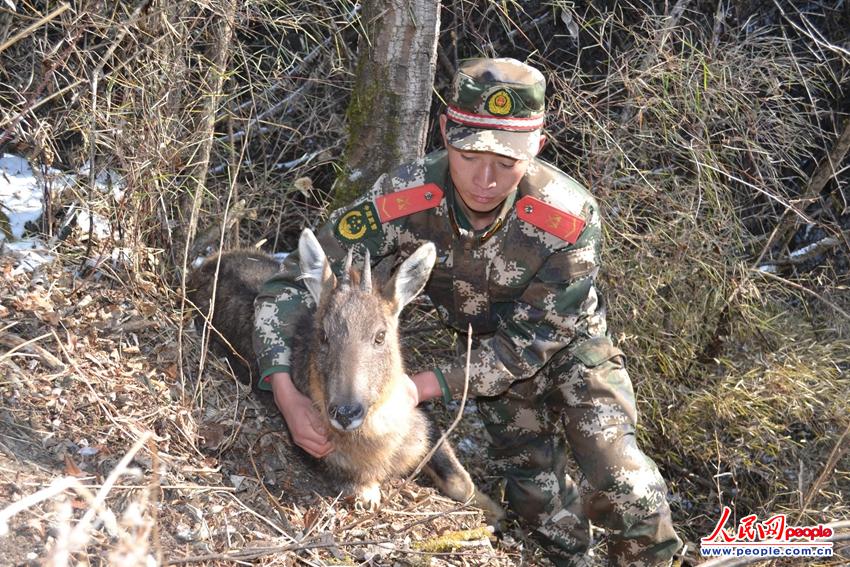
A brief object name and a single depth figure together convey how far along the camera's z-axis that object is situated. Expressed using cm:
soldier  478
